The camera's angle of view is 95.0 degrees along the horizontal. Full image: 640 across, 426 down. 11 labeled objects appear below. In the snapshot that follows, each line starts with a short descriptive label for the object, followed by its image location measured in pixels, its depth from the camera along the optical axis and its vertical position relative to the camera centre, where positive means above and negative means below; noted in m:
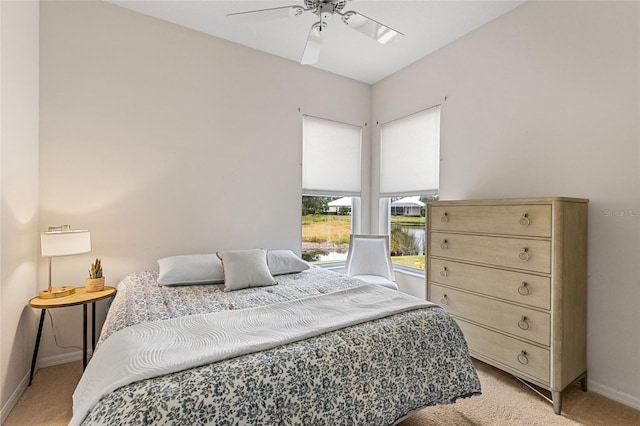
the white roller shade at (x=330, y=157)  3.48 +0.69
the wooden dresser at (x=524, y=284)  1.81 -0.48
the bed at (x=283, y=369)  0.95 -0.60
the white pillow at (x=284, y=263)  2.65 -0.47
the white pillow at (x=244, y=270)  2.20 -0.45
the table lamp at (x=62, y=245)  1.95 -0.23
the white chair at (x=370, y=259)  3.29 -0.52
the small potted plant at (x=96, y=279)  2.17 -0.51
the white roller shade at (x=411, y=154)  3.16 +0.69
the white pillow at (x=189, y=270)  2.23 -0.46
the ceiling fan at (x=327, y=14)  1.83 +1.24
